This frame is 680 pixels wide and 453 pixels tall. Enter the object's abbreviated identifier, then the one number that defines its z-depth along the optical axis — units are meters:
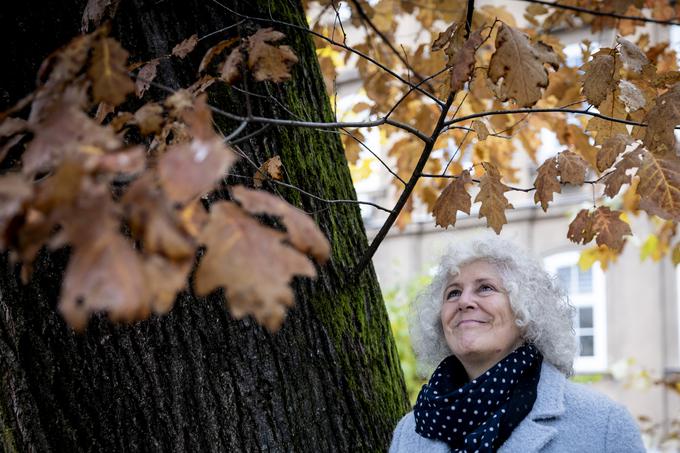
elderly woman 2.08
